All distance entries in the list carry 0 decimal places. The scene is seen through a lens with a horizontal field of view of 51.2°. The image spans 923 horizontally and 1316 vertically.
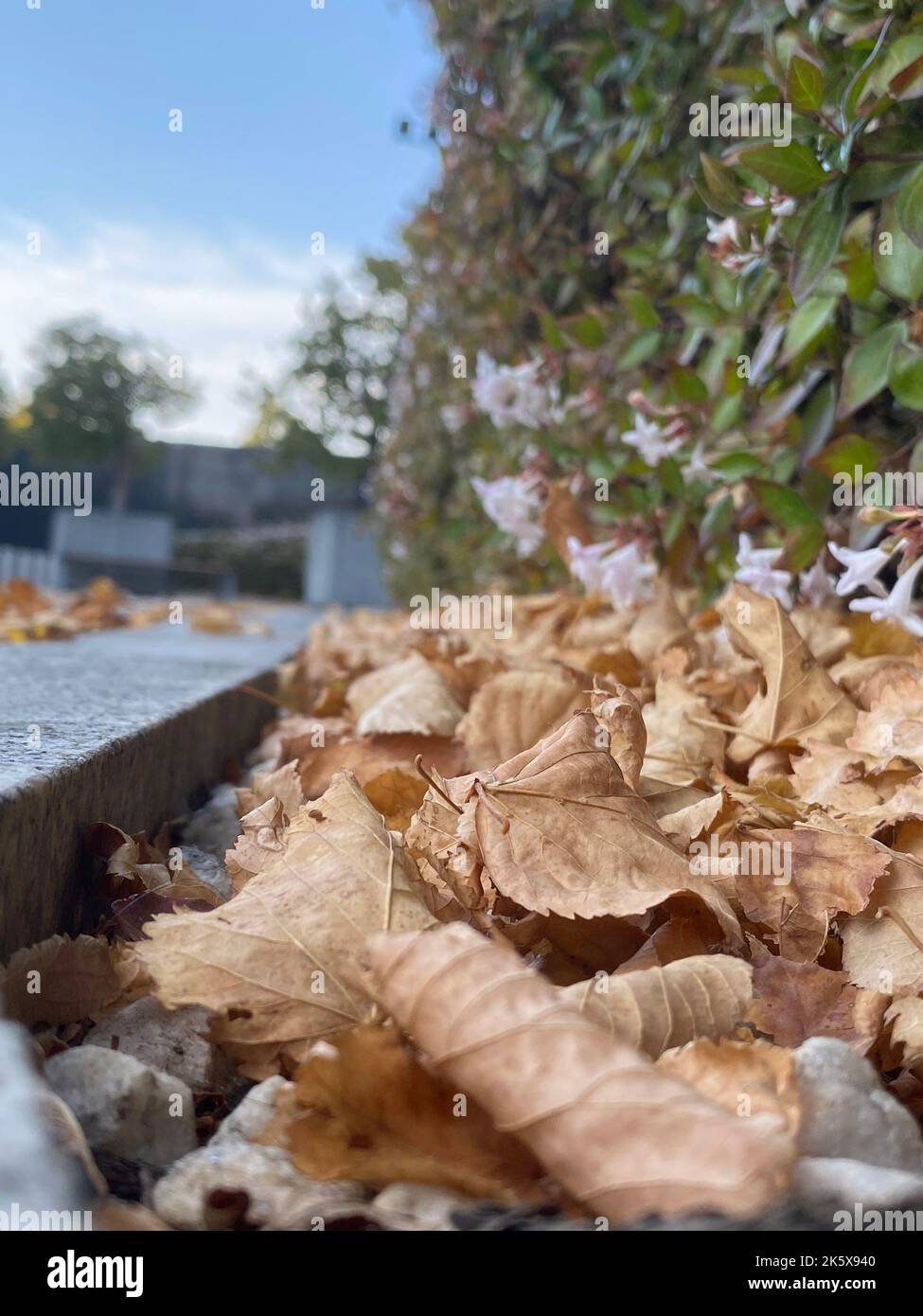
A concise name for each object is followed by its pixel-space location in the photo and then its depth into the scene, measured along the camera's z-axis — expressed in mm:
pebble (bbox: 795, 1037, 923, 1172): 168
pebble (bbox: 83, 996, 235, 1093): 200
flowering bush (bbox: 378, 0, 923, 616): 366
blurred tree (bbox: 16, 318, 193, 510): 17826
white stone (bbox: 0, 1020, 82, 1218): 137
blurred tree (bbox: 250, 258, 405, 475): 15893
